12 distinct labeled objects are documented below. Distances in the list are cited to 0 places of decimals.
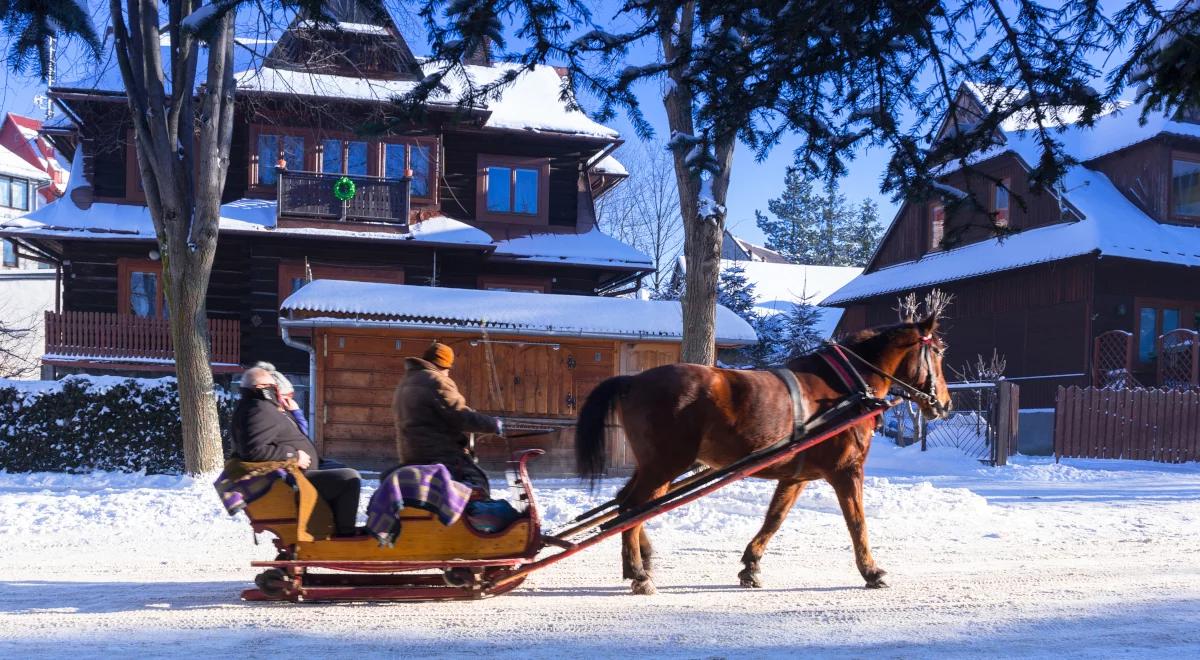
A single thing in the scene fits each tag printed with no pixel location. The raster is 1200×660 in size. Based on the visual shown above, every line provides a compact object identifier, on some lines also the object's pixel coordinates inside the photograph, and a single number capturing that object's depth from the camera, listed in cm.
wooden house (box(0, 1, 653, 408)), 2030
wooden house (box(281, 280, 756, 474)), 1477
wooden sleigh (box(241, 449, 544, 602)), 567
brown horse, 646
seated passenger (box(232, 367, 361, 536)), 579
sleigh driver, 595
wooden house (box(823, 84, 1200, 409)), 2269
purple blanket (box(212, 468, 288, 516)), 566
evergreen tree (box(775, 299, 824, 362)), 2894
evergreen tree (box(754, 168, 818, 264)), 6488
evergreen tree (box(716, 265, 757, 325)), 2901
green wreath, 2080
